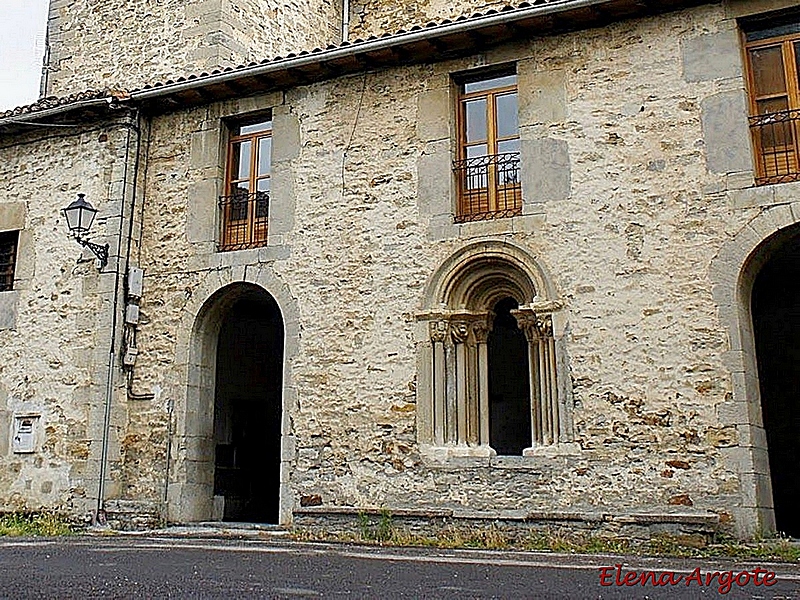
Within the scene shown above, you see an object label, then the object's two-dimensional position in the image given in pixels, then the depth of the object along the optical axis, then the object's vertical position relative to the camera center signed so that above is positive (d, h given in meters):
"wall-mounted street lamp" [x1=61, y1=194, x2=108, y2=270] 10.16 +3.10
